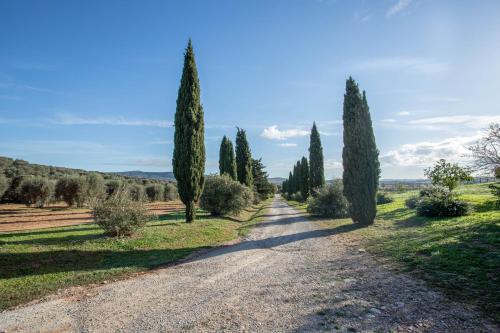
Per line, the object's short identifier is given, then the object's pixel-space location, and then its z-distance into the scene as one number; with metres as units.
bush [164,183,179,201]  69.29
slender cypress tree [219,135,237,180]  38.56
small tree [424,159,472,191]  30.48
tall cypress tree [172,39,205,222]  20.17
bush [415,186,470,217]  18.38
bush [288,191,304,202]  56.88
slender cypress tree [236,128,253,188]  42.25
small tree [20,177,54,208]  43.22
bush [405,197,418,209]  25.54
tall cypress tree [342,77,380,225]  19.08
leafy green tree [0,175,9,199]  38.91
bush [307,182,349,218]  25.16
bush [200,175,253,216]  26.55
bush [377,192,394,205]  37.38
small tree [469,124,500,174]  12.79
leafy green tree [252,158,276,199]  54.76
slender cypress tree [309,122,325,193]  38.88
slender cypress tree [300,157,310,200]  49.84
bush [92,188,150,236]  13.36
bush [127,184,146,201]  53.99
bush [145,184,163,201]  64.19
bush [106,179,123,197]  53.56
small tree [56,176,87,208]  44.41
